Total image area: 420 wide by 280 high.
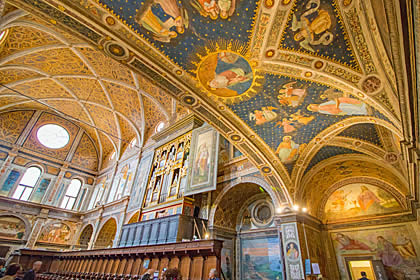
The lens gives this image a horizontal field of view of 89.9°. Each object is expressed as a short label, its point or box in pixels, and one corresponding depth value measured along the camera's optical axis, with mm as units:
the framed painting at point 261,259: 10461
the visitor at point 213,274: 4895
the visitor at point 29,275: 4488
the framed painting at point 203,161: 10859
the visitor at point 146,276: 5410
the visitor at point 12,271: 3796
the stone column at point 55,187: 18556
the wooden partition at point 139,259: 6781
